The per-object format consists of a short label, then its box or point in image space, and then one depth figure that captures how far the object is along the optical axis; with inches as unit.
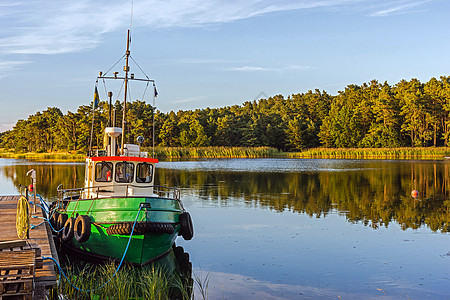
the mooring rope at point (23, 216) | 363.3
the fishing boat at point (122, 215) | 434.9
